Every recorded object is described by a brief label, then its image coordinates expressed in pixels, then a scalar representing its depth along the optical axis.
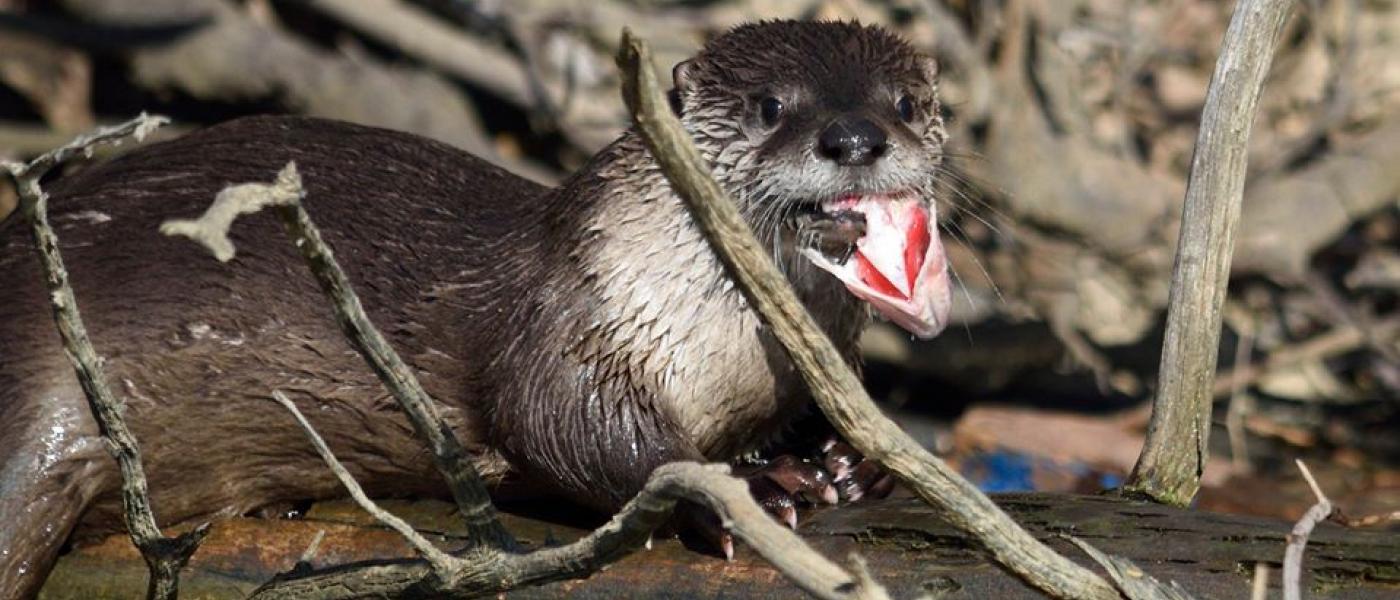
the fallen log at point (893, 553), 5.01
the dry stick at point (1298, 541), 4.22
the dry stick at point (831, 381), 3.99
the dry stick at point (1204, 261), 5.66
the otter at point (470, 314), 5.86
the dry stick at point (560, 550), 3.79
